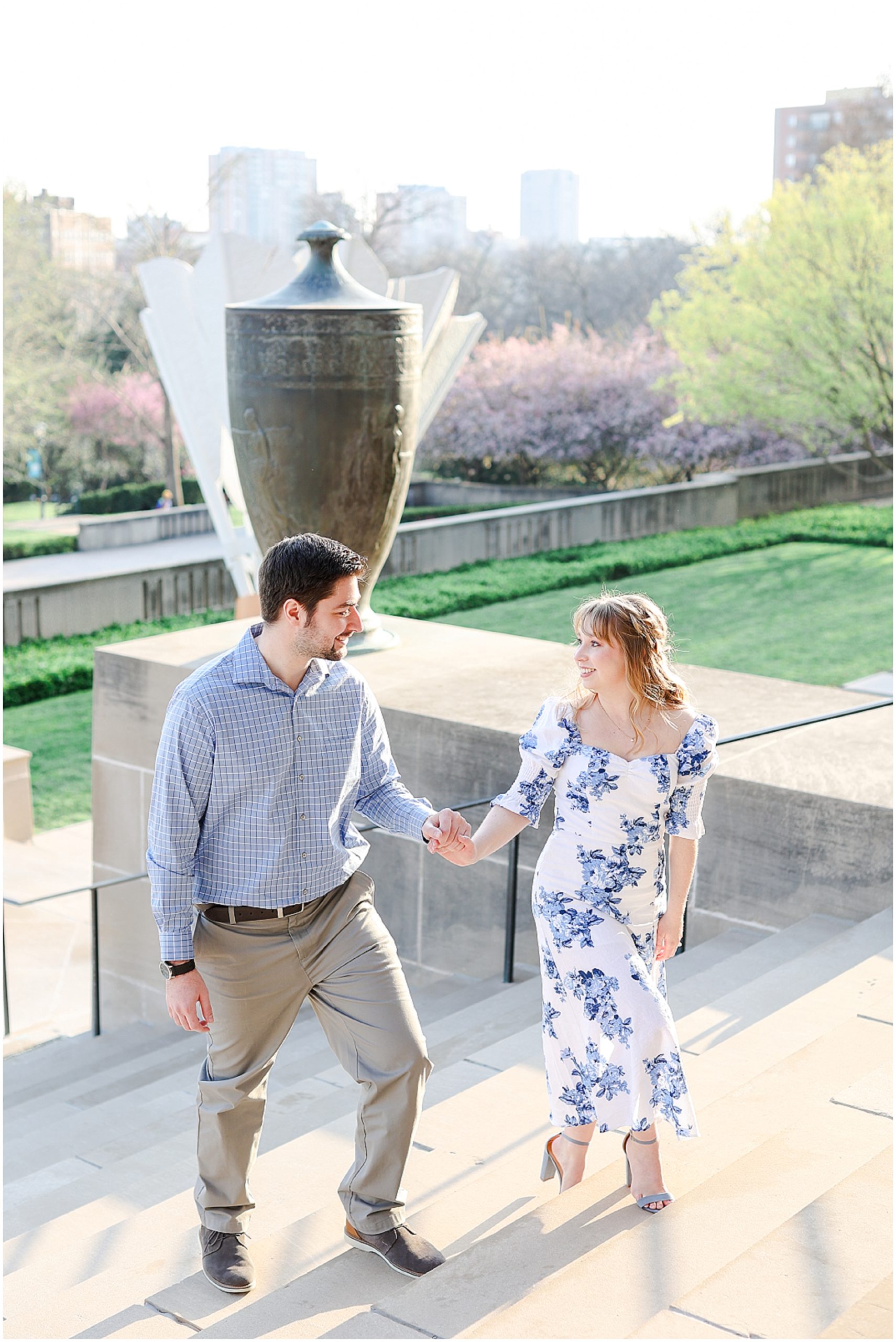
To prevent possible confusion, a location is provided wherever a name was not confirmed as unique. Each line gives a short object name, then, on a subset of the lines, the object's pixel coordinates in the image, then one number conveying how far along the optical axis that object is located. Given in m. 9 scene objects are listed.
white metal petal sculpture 10.45
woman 3.17
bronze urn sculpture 7.49
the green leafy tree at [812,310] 17.44
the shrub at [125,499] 31.97
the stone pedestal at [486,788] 5.66
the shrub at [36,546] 24.67
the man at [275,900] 3.01
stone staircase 2.68
